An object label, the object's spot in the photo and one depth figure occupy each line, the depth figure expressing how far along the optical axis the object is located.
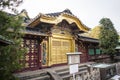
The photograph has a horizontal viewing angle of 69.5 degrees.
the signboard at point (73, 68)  4.84
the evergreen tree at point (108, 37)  11.60
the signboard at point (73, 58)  4.88
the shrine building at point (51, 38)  6.77
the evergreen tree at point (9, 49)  3.45
